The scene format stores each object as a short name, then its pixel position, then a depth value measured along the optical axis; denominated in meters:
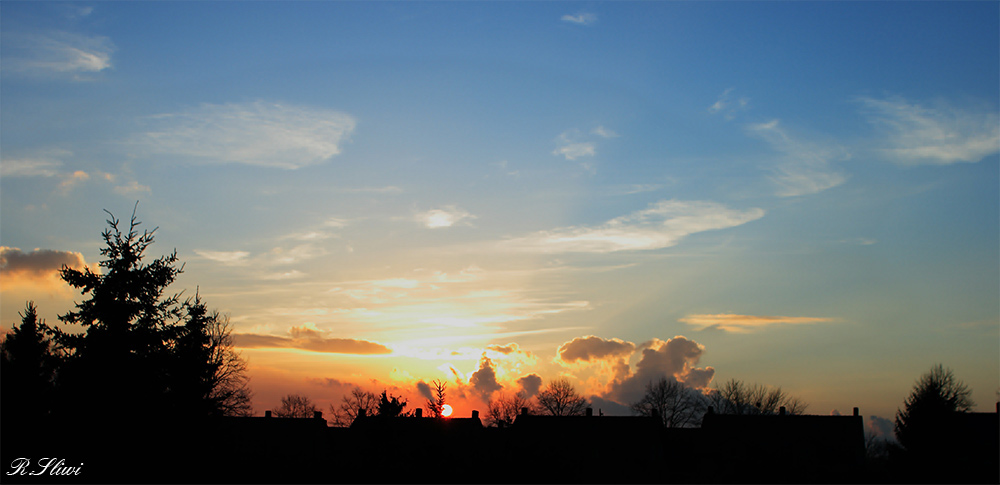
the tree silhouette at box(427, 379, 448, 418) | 67.69
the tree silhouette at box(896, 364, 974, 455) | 45.62
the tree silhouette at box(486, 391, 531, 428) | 109.76
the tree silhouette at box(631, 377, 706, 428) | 101.50
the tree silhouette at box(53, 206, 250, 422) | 30.66
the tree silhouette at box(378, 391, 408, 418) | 56.77
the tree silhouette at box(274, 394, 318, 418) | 108.94
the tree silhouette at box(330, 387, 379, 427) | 77.30
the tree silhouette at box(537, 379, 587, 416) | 115.06
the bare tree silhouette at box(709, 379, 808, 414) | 101.50
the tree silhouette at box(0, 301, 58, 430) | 31.61
